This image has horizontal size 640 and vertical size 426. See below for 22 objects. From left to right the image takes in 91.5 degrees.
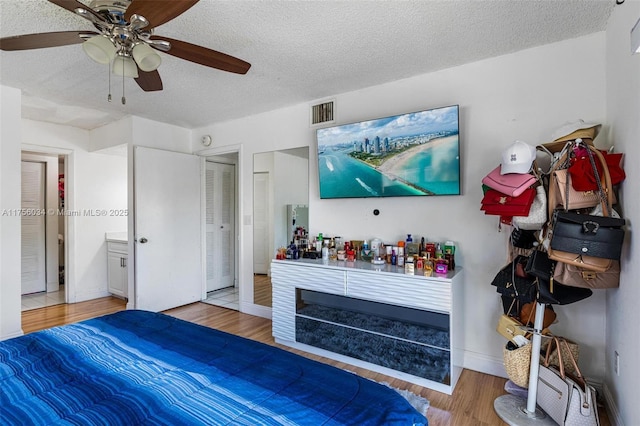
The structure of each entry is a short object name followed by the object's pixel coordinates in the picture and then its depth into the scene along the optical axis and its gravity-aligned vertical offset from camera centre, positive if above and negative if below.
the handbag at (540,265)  1.71 -0.31
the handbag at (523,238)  1.95 -0.18
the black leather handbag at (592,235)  1.44 -0.13
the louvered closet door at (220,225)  4.45 -0.21
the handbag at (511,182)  1.74 +0.15
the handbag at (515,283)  1.83 -0.45
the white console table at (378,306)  2.12 -0.74
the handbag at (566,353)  1.85 -0.86
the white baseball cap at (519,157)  1.78 +0.30
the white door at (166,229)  3.63 -0.24
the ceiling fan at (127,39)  1.32 +0.86
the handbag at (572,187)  1.54 +0.11
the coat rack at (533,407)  1.77 -1.16
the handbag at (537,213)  1.75 -0.02
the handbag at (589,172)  1.57 +0.19
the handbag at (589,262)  1.48 -0.25
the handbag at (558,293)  1.72 -0.47
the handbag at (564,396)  1.59 -1.00
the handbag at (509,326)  1.95 -0.75
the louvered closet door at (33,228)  4.44 -0.26
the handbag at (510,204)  1.74 +0.03
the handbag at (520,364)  1.87 -0.94
